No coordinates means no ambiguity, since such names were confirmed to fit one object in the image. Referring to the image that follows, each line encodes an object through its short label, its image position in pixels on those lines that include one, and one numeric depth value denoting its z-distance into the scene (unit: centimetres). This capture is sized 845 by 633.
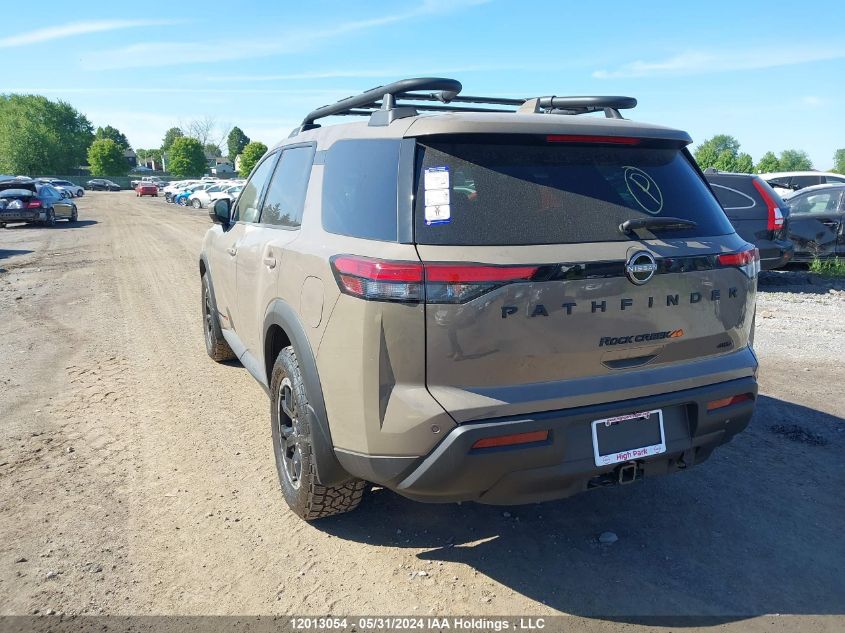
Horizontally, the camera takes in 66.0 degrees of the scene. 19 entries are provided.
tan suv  252
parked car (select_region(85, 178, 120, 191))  8794
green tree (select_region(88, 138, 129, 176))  10681
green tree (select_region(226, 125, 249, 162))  14906
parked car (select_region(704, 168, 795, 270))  952
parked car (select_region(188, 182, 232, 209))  4054
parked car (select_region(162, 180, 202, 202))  5181
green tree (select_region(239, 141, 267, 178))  8562
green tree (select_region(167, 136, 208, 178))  10450
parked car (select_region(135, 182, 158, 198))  6369
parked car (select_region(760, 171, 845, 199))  1870
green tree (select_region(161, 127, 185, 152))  15338
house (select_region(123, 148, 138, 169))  16880
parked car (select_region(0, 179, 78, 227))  2294
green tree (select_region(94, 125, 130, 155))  16150
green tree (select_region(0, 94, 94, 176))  9206
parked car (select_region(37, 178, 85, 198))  5920
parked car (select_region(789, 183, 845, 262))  1090
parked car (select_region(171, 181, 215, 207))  4547
